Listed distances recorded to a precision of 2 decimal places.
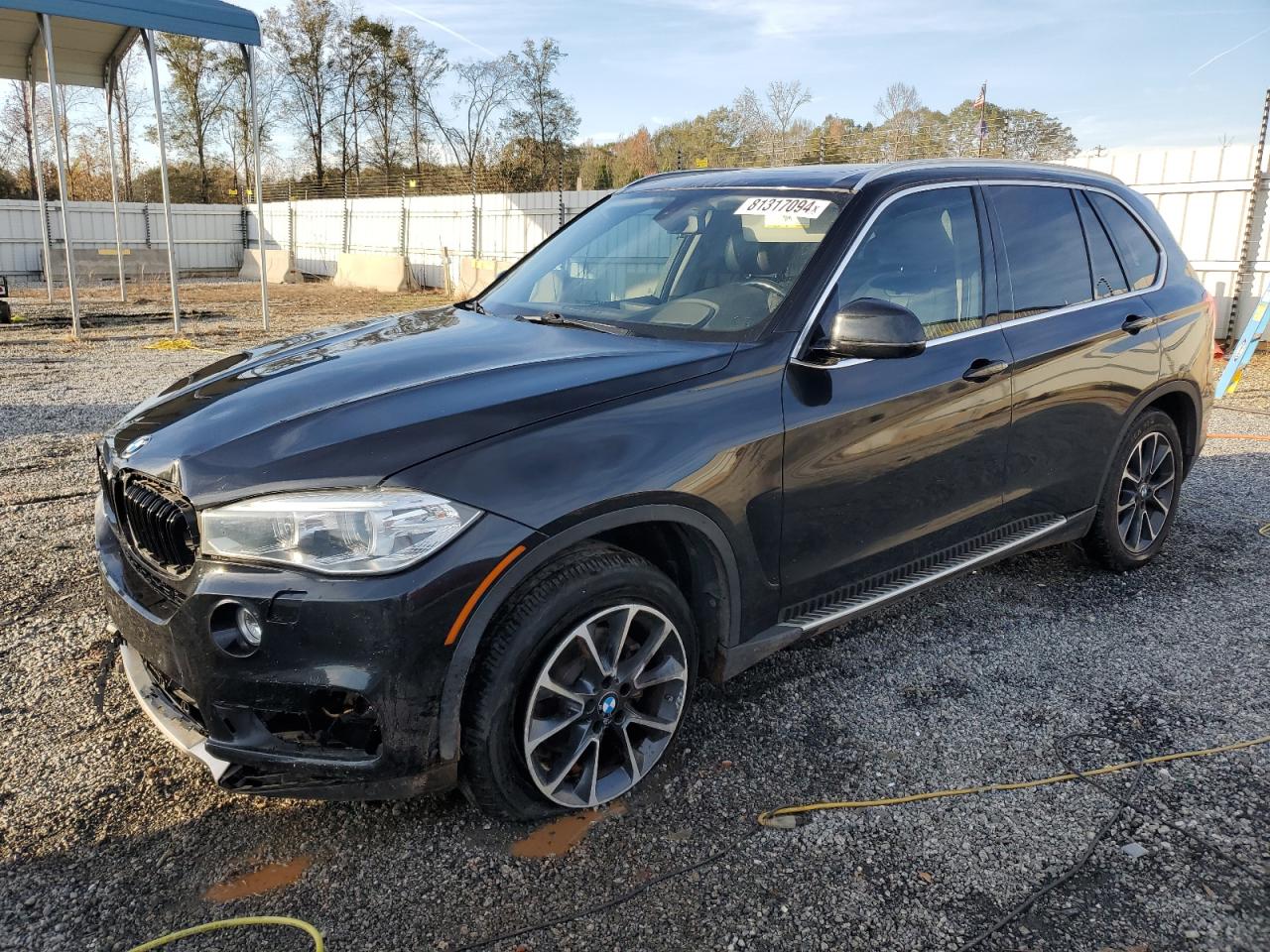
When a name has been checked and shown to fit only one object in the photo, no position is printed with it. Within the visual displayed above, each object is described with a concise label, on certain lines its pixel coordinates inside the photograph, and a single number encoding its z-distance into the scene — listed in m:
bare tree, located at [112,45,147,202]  33.34
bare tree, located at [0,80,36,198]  38.19
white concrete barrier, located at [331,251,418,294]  25.70
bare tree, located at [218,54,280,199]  42.03
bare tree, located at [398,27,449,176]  43.53
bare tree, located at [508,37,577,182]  40.56
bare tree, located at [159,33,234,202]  40.88
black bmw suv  2.29
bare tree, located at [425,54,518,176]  41.19
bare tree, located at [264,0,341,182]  43.03
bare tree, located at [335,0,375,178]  43.47
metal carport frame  12.42
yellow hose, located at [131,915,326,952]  2.24
